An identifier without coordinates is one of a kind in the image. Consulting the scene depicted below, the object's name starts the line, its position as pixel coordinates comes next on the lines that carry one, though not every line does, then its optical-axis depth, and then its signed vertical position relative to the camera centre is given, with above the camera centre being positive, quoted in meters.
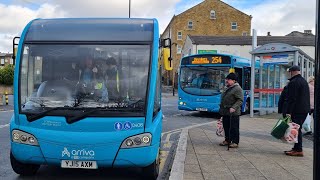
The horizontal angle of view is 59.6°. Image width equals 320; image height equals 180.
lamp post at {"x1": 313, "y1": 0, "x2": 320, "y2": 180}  2.43 -0.31
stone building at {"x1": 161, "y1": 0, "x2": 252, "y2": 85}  48.06 +10.97
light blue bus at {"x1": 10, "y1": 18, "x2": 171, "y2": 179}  4.06 -0.17
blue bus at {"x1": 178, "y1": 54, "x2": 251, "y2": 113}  12.70 +0.28
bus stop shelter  11.58 +0.57
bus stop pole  12.44 +0.13
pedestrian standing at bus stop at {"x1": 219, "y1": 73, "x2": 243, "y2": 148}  6.36 -0.49
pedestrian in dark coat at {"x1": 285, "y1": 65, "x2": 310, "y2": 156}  5.66 -0.29
